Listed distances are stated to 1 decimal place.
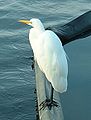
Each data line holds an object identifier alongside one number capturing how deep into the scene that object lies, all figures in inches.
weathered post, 184.5
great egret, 184.7
